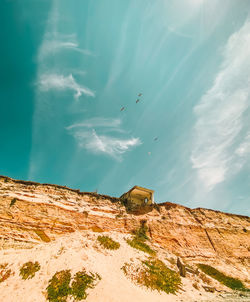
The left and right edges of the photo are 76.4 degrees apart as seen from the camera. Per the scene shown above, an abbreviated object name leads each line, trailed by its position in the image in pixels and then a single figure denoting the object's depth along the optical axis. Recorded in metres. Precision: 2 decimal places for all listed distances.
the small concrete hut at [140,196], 27.79
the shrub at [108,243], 14.30
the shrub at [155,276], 10.63
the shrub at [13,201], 17.17
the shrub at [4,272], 9.20
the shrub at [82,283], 8.26
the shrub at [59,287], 8.02
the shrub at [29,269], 9.42
